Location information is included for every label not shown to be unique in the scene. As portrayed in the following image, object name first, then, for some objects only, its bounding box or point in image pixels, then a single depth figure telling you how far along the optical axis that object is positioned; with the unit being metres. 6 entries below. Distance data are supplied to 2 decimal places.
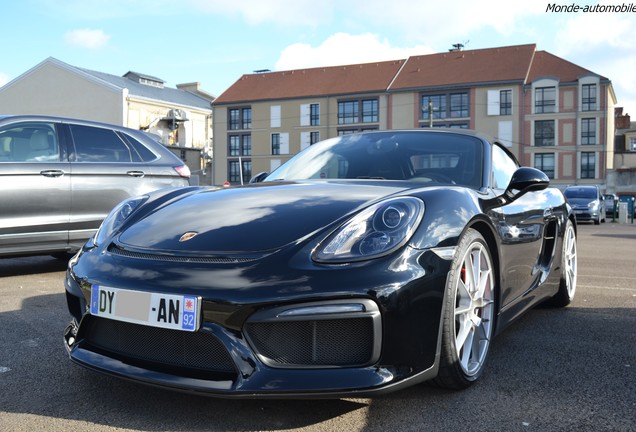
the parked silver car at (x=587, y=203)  21.19
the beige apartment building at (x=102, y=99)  54.59
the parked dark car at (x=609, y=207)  35.82
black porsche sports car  2.09
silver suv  5.23
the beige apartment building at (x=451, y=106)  49.59
